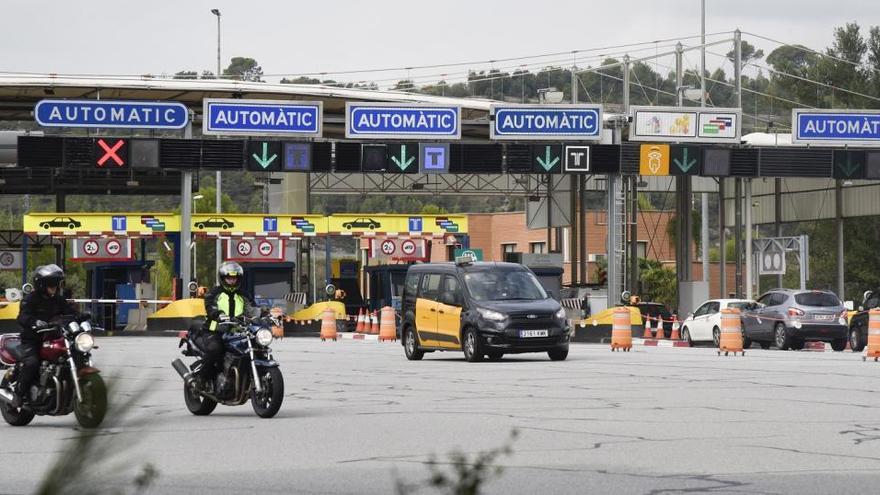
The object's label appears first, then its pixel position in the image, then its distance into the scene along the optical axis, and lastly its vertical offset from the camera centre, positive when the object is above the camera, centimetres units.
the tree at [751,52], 19119 +2646
